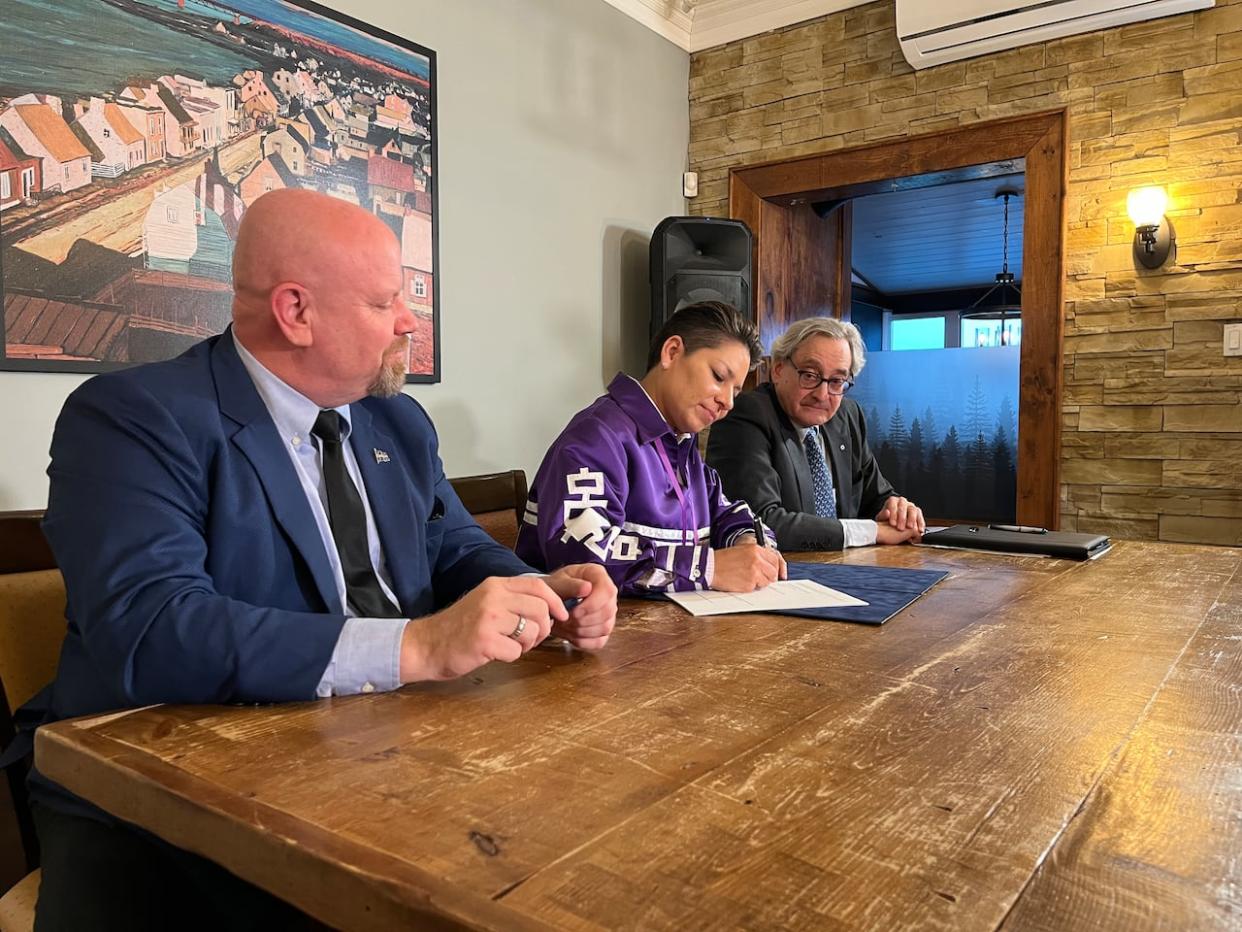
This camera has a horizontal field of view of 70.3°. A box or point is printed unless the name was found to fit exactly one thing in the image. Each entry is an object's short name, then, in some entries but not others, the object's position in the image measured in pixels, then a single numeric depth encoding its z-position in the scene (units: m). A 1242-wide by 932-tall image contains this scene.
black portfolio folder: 1.89
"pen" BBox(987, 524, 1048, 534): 2.10
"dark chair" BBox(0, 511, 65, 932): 1.10
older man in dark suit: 2.07
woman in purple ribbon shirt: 1.44
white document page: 1.31
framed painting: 2.04
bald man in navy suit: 0.88
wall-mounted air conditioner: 3.05
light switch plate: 2.99
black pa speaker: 3.69
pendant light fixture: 7.61
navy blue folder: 1.28
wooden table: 0.53
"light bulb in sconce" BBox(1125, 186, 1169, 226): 3.06
